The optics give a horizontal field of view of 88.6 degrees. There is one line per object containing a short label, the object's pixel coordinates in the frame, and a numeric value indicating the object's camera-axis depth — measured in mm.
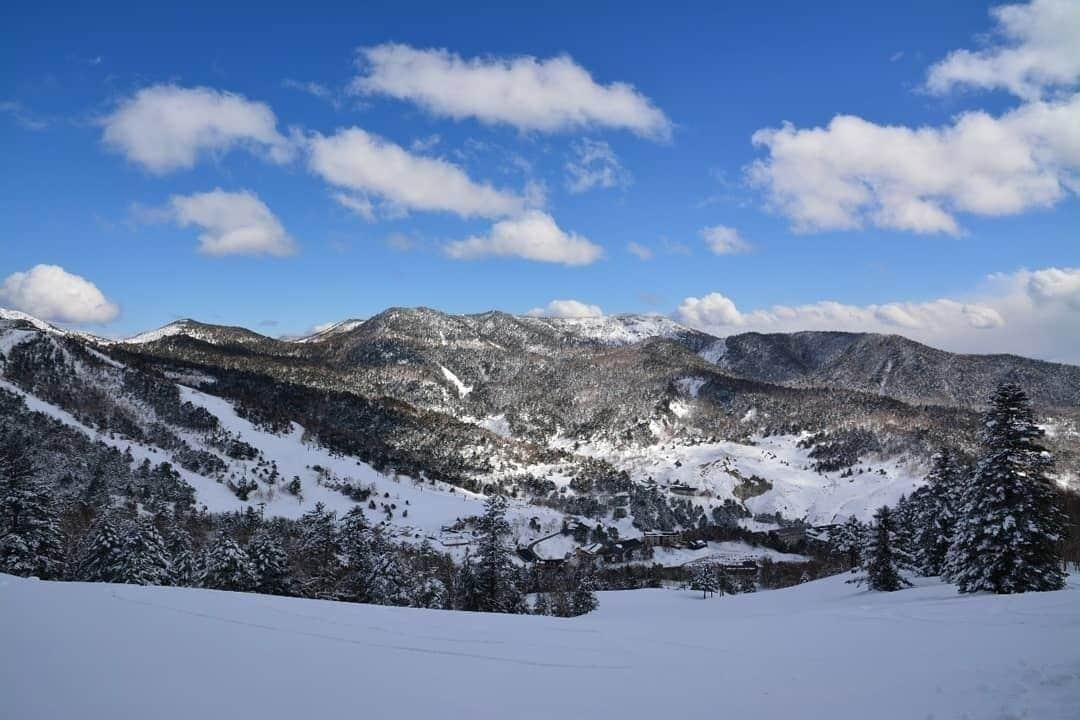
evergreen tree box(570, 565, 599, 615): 45875
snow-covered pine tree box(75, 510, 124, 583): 32156
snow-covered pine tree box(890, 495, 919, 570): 35594
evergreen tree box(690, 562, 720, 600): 61562
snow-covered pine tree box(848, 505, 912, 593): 33438
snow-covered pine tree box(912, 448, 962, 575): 35656
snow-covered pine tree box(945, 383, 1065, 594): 22750
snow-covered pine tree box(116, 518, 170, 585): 31812
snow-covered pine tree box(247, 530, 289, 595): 32969
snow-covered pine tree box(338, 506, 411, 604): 31453
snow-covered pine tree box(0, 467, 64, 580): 29406
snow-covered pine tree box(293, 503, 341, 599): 35219
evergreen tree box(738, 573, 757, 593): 78744
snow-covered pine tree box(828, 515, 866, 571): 54225
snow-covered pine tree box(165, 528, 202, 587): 36719
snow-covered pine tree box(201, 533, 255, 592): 31734
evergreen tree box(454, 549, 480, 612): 33656
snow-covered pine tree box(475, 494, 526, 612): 32906
